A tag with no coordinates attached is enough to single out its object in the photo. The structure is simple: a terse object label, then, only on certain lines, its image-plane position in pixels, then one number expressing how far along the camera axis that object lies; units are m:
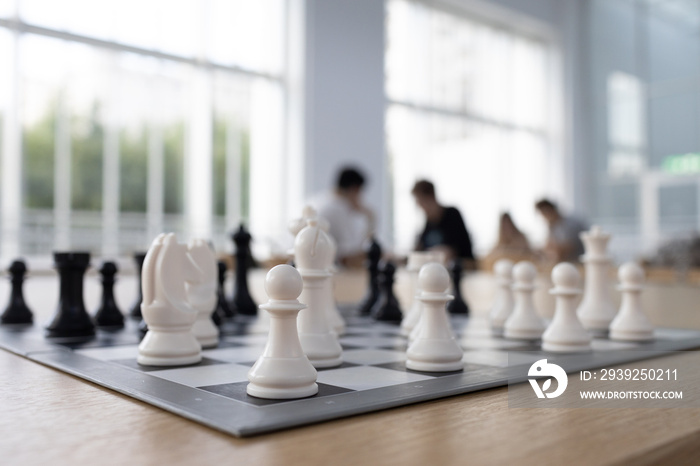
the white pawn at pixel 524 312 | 0.49
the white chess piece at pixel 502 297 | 0.56
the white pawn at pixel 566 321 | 0.43
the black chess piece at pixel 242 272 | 0.64
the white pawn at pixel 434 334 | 0.38
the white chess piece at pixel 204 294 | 0.46
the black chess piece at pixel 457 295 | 0.64
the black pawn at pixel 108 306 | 0.54
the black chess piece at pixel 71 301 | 0.48
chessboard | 0.30
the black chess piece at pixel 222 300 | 0.59
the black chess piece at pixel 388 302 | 0.60
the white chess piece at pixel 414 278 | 0.51
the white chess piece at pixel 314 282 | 0.40
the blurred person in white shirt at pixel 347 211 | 1.82
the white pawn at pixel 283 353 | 0.32
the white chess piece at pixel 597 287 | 0.54
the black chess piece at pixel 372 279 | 0.67
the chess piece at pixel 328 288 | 0.50
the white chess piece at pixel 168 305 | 0.39
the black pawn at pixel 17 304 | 0.55
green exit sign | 3.62
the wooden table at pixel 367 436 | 0.26
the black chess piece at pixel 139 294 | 0.59
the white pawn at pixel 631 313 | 0.48
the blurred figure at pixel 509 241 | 2.12
